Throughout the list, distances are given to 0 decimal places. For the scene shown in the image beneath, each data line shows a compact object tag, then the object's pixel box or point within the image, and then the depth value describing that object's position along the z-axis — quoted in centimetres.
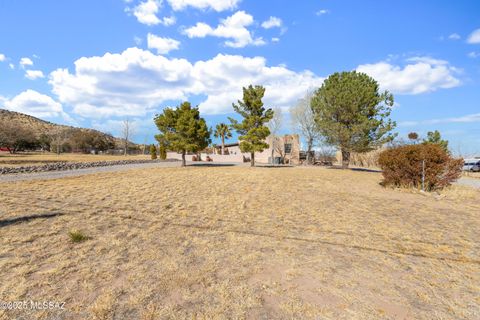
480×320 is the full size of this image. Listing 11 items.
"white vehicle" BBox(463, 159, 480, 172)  2711
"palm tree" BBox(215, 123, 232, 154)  5503
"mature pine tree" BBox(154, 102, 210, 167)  2366
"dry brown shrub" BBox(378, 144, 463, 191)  1112
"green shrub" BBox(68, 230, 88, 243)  453
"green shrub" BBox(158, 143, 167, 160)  3400
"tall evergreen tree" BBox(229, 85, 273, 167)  2481
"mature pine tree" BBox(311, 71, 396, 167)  2050
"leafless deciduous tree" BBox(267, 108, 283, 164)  3809
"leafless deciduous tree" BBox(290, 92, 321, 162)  3350
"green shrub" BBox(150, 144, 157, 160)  3697
